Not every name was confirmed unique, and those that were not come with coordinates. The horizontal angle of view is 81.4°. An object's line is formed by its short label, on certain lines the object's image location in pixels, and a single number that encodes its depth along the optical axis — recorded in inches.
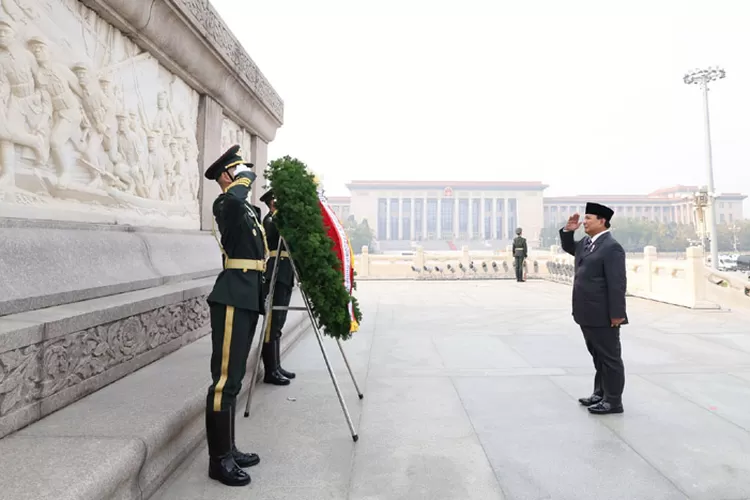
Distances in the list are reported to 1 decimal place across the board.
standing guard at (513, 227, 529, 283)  536.7
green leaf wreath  94.2
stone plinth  85.4
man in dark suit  109.3
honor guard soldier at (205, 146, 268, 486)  76.2
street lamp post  882.9
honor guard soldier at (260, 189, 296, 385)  122.3
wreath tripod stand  92.3
